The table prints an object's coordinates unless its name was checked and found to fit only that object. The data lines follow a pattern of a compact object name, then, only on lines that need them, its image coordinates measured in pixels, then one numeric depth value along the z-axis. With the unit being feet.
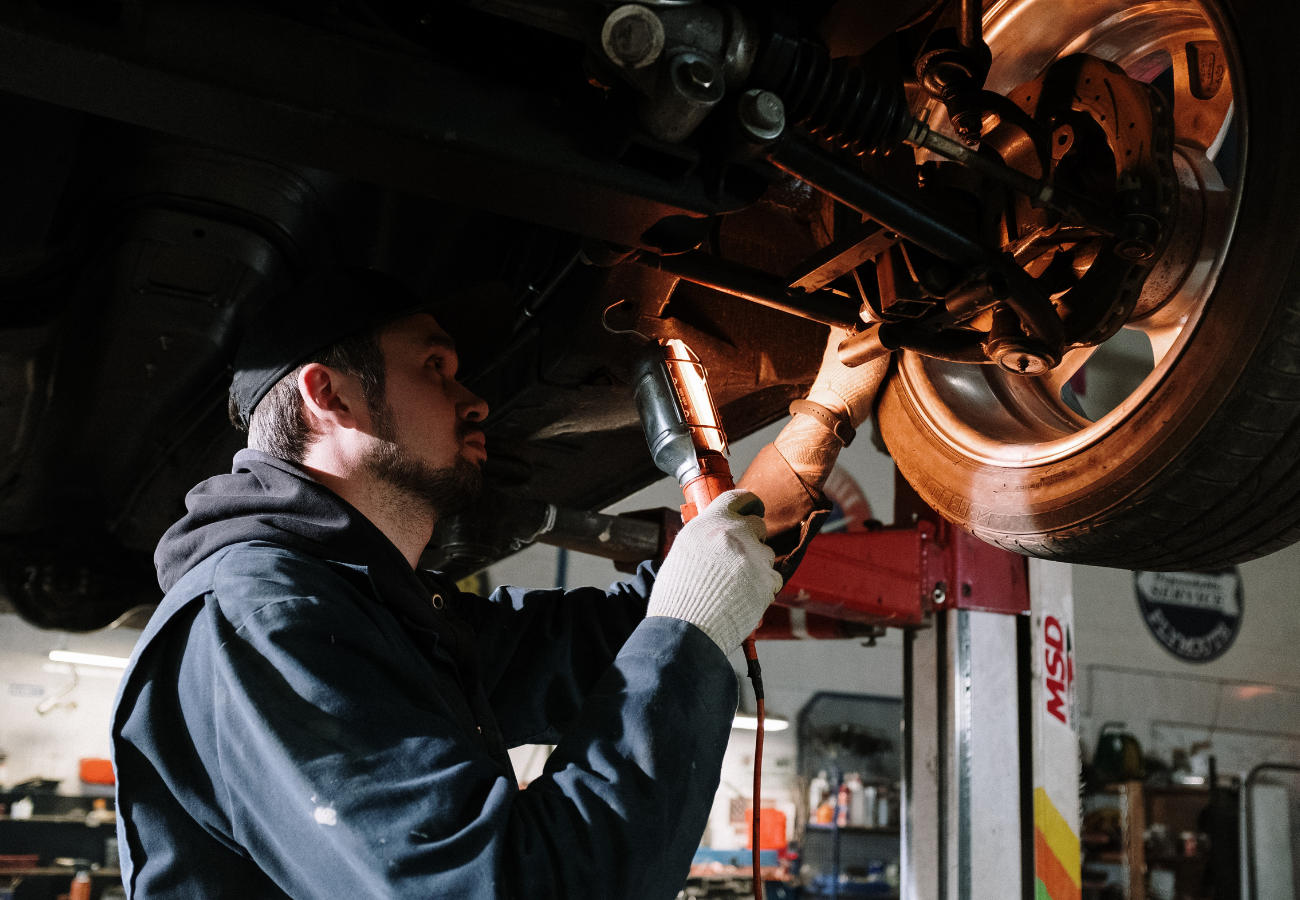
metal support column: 6.59
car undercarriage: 2.57
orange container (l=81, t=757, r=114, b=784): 17.53
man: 2.58
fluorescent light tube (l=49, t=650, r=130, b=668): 17.97
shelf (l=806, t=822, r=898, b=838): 20.77
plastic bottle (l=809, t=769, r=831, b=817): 21.24
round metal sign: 26.12
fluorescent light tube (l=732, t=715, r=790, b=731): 19.59
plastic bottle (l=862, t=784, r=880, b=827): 21.03
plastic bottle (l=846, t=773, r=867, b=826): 20.99
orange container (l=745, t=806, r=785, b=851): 19.75
